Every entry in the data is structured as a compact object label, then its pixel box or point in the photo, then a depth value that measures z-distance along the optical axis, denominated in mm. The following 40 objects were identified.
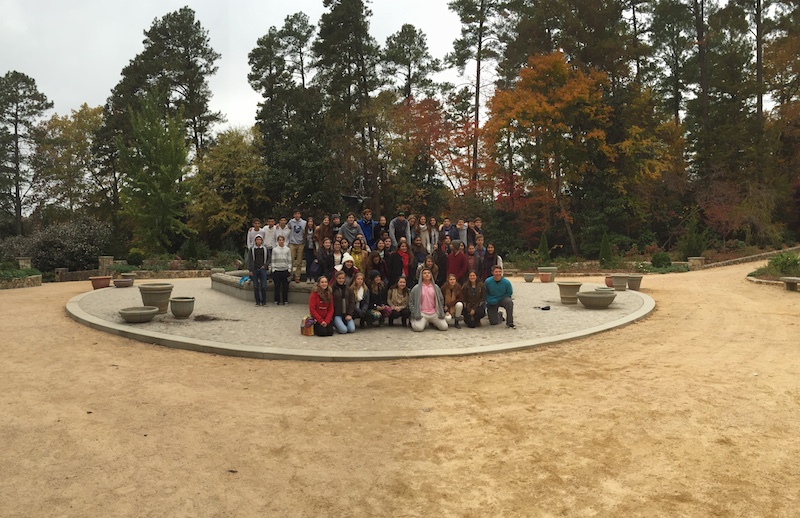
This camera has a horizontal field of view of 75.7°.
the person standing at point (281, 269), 11297
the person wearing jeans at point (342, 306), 8797
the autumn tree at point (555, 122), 24562
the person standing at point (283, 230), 11939
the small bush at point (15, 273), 17458
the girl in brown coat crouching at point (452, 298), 9531
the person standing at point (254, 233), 12258
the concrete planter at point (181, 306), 9984
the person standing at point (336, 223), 11039
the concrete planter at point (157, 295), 10391
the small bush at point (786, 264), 15673
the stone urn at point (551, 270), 19734
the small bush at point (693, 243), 23797
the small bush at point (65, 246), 22141
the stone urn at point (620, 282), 14852
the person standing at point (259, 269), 11703
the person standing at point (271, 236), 11969
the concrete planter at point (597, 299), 11297
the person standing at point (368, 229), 11277
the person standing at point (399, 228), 11086
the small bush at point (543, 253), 25156
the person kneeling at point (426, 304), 9078
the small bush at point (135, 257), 23891
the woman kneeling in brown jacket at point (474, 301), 9375
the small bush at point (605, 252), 23688
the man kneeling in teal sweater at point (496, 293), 9546
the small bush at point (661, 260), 21953
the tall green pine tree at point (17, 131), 37125
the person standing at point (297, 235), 12138
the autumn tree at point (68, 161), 38562
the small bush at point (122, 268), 21747
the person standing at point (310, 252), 11562
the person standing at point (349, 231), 10961
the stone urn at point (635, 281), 15138
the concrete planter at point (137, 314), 9438
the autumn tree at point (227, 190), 28608
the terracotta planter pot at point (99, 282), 16344
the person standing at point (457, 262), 10109
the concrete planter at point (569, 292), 12172
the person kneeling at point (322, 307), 8578
